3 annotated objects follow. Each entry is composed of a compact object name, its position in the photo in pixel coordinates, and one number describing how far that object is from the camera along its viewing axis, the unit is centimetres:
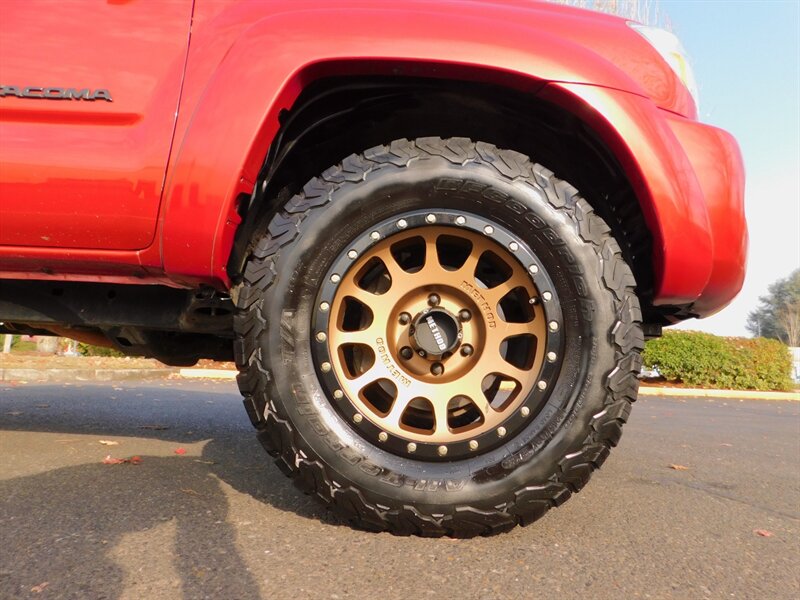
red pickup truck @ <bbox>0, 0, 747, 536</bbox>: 167
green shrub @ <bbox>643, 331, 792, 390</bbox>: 1327
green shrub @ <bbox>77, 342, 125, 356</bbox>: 1241
